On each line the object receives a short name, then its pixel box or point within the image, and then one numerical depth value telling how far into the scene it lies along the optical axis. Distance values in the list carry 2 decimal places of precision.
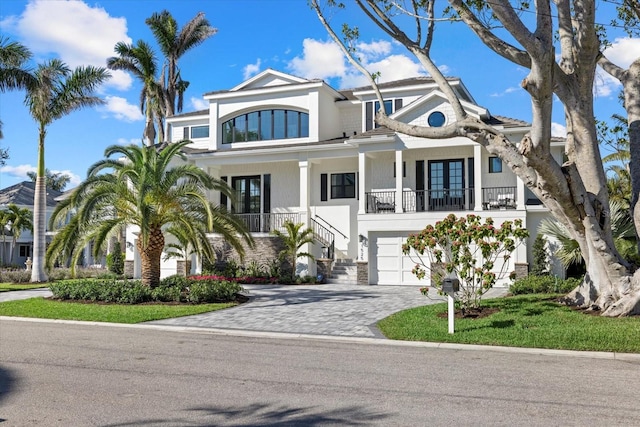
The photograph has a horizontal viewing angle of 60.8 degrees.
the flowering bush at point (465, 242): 11.91
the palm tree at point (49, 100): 23.77
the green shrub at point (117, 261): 28.55
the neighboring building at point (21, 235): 45.58
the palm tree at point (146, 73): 32.16
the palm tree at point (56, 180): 74.69
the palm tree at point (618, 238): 14.70
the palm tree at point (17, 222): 40.03
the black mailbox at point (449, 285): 10.85
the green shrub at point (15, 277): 24.91
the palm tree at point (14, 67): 21.92
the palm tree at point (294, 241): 22.73
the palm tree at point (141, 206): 15.89
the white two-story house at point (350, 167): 21.80
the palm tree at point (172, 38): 33.19
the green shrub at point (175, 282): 17.23
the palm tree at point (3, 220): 39.44
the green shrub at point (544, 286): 16.55
